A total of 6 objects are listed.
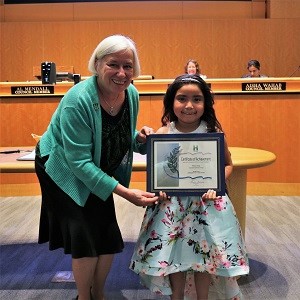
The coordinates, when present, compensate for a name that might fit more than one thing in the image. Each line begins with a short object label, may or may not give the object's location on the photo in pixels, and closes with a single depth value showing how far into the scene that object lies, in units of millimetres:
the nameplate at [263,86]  4996
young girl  1852
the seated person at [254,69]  6902
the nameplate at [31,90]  5051
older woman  1734
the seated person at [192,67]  6380
